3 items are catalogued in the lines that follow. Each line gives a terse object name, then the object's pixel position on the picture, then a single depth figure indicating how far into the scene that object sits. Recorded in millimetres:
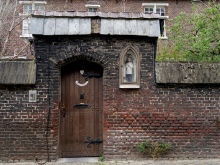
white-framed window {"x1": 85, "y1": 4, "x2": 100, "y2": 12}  19642
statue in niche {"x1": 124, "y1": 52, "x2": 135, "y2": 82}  7147
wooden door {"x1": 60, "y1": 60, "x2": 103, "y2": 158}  7219
